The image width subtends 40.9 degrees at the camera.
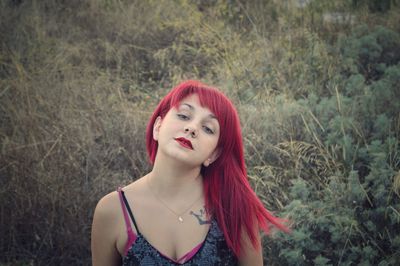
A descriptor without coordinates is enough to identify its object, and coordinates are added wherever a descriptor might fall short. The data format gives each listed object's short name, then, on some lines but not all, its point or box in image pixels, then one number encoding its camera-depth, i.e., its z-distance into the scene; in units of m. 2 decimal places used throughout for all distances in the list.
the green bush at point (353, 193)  2.86
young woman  2.10
